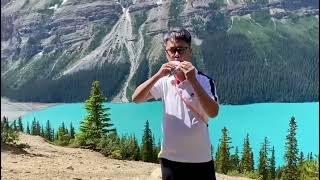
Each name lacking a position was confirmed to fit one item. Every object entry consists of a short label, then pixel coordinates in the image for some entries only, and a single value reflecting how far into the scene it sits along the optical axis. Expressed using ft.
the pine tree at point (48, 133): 146.08
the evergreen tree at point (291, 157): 89.29
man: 8.43
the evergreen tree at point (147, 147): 94.63
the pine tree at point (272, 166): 110.92
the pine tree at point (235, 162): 111.46
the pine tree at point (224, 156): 97.45
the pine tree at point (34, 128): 145.94
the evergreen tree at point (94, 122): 37.60
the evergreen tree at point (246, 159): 107.39
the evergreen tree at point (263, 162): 104.87
